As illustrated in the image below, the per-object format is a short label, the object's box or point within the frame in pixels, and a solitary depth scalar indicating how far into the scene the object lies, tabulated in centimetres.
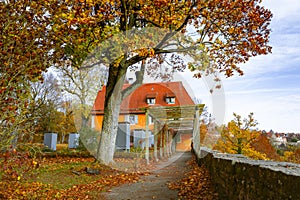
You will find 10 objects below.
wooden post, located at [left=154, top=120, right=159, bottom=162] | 1548
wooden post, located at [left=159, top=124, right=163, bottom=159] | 1736
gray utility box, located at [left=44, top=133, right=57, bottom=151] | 1877
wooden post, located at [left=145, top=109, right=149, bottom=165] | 1287
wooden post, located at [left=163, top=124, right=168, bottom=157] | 1929
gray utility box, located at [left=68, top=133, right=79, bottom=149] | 2167
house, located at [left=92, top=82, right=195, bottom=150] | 2897
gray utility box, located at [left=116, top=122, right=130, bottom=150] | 1722
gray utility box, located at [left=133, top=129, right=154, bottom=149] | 1860
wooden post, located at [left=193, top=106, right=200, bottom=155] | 1280
